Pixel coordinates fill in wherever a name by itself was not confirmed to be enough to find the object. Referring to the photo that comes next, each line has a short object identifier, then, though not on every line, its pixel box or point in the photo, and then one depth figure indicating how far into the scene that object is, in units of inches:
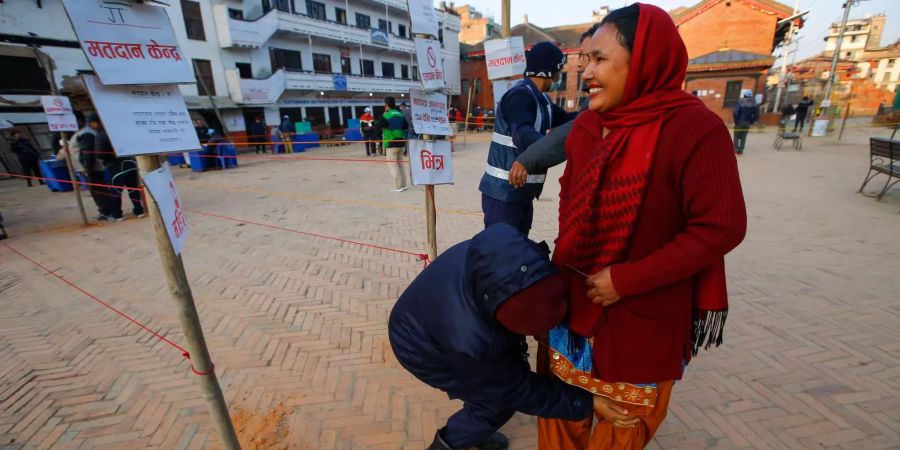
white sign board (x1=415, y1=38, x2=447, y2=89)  109.3
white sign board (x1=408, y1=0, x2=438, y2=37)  106.5
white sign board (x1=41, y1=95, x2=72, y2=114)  257.6
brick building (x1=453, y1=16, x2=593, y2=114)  1406.3
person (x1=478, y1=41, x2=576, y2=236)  102.3
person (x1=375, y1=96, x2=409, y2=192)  338.0
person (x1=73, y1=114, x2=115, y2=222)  264.1
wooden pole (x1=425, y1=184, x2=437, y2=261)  121.3
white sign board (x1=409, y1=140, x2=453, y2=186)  112.5
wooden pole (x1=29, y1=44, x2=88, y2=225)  251.2
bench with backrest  236.2
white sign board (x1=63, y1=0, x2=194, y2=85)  49.2
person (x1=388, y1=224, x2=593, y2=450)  48.1
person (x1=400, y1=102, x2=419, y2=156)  348.2
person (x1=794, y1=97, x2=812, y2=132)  669.9
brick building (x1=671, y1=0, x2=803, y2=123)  974.4
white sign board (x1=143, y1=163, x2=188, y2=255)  55.1
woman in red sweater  44.9
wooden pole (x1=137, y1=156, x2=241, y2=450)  59.3
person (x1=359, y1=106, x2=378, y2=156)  575.2
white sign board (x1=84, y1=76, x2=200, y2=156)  50.7
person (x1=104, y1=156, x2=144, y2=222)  283.4
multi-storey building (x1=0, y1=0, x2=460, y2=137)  565.9
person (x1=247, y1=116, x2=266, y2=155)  718.8
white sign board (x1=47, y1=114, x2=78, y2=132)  269.1
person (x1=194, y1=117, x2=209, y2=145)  568.7
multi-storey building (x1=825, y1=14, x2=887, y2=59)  2428.6
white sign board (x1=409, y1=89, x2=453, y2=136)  108.9
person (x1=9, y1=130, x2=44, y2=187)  457.7
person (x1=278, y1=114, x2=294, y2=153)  723.4
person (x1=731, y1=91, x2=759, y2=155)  458.3
